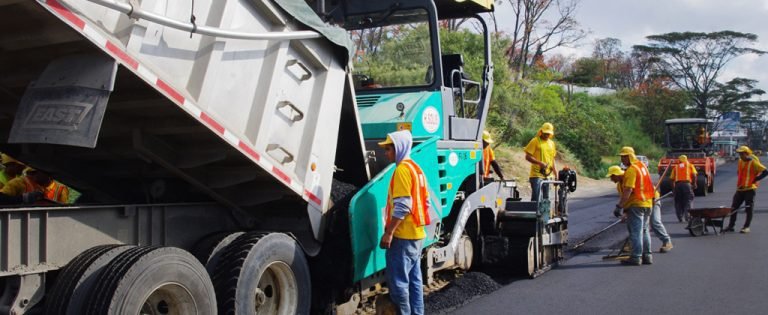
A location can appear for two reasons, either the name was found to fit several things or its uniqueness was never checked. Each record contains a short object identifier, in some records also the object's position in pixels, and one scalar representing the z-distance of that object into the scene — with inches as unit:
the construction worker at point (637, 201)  356.8
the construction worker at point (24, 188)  190.0
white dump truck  137.1
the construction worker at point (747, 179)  493.7
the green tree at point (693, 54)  2094.0
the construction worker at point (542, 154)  362.0
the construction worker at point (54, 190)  247.1
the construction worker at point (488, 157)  369.0
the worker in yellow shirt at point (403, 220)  204.1
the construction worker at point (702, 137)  980.6
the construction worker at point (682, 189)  557.3
